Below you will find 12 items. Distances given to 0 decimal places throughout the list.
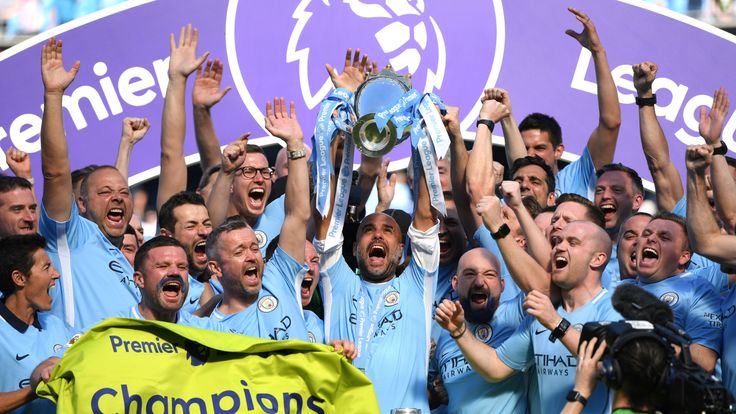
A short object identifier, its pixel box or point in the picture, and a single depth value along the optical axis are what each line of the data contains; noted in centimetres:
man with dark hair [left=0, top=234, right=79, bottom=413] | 1259
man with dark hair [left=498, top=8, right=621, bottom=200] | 1623
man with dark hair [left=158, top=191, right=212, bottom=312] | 1562
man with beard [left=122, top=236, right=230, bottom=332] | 1308
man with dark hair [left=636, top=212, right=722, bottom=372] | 1322
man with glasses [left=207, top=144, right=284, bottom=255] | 1619
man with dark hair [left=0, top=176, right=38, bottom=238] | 1462
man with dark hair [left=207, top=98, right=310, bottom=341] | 1359
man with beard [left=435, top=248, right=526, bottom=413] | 1348
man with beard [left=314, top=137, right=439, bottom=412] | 1358
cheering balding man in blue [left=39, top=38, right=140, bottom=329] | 1420
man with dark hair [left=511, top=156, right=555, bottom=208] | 1605
